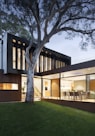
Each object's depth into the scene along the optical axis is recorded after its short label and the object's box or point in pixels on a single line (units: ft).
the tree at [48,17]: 21.07
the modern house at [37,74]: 25.72
